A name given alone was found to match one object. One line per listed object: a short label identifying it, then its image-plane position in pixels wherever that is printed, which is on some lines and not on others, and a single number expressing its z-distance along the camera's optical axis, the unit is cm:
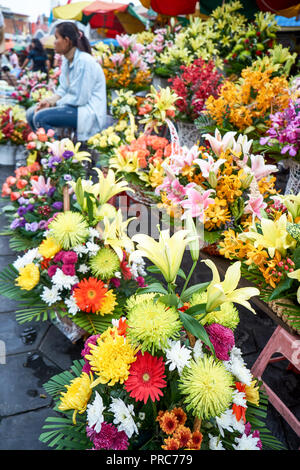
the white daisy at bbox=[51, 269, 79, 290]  171
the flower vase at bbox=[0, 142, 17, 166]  468
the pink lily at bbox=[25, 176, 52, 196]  268
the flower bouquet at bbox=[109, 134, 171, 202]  215
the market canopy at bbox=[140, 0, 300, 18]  417
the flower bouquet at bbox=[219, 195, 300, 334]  120
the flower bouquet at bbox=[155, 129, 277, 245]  152
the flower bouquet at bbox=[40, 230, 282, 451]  88
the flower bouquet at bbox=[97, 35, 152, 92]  420
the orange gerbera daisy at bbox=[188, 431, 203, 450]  90
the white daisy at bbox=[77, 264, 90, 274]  176
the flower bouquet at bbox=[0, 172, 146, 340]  169
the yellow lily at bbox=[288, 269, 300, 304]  114
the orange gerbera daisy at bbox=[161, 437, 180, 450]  89
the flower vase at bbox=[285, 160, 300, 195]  194
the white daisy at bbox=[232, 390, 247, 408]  98
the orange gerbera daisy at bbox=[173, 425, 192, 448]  90
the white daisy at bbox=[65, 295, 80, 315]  169
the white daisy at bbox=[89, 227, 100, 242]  180
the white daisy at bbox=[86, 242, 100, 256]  175
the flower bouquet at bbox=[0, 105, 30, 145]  450
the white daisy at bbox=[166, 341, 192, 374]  91
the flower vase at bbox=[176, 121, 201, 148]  297
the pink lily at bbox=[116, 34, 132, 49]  418
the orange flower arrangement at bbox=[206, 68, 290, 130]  208
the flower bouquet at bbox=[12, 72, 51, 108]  572
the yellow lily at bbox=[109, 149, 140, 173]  230
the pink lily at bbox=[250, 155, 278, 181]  157
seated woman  339
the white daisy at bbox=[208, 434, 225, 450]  95
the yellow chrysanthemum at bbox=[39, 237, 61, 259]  178
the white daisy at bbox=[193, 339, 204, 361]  95
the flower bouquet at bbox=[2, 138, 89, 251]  249
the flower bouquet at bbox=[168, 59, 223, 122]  274
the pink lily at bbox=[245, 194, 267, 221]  150
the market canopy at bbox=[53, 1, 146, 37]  873
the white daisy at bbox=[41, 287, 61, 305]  174
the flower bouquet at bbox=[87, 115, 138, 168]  272
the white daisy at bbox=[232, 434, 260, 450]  98
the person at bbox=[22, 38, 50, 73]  869
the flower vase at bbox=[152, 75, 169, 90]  423
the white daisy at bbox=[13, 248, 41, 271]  190
